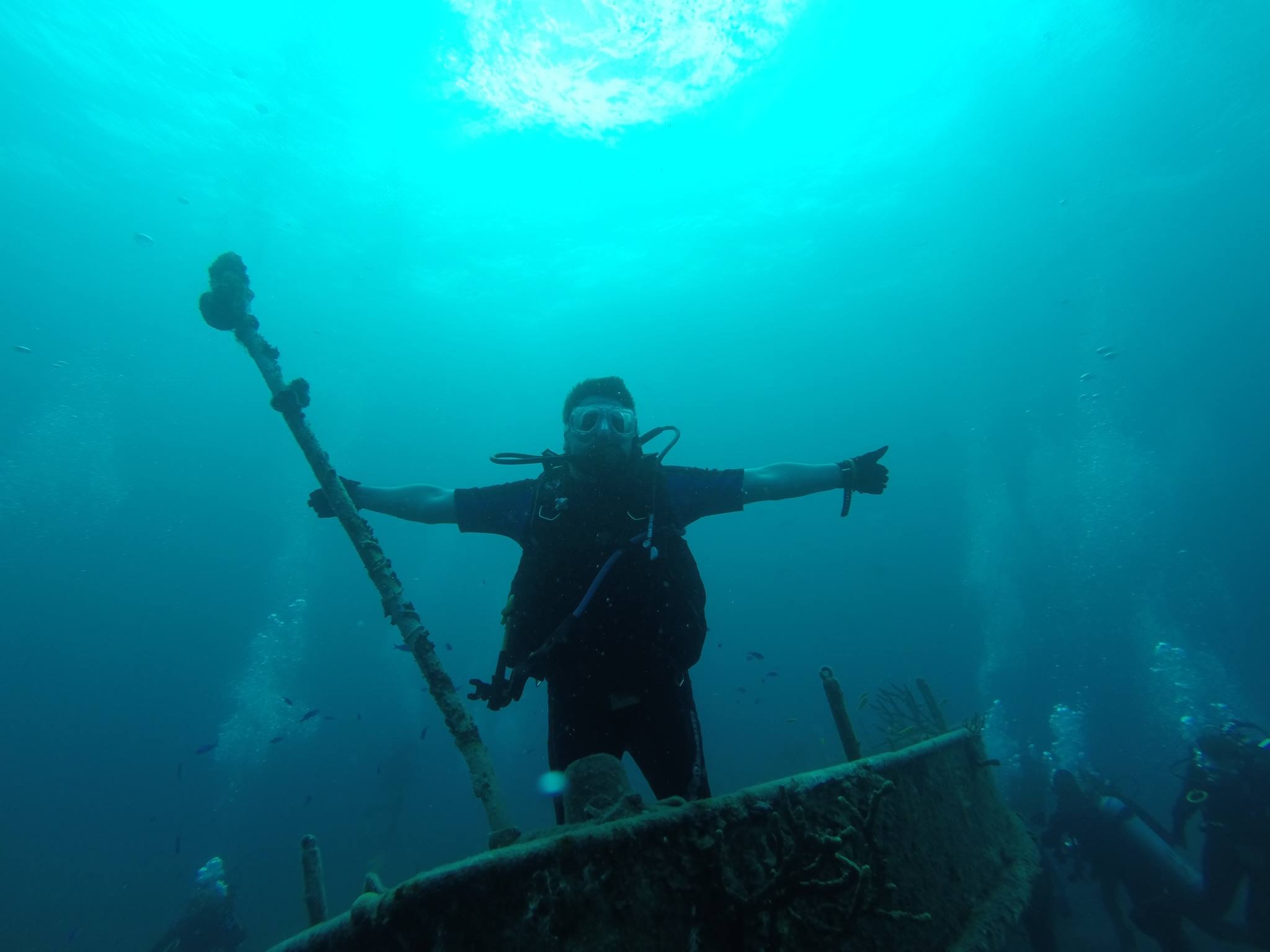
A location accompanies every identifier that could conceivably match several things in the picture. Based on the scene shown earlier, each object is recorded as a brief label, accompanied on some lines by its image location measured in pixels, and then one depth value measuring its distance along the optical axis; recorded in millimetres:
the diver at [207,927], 10898
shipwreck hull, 1263
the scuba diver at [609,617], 2969
